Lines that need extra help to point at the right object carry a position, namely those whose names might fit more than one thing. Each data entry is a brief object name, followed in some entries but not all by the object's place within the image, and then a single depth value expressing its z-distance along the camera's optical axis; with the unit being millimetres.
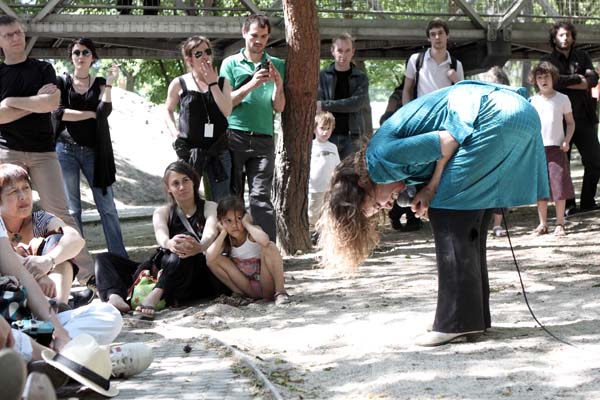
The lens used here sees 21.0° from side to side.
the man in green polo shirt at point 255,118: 13284
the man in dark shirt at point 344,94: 15162
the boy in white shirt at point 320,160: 15236
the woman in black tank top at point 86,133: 13284
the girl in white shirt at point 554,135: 15448
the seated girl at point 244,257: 11076
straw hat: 6580
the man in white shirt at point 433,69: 15299
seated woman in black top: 11250
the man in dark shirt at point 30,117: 12121
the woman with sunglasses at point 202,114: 12606
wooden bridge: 17264
